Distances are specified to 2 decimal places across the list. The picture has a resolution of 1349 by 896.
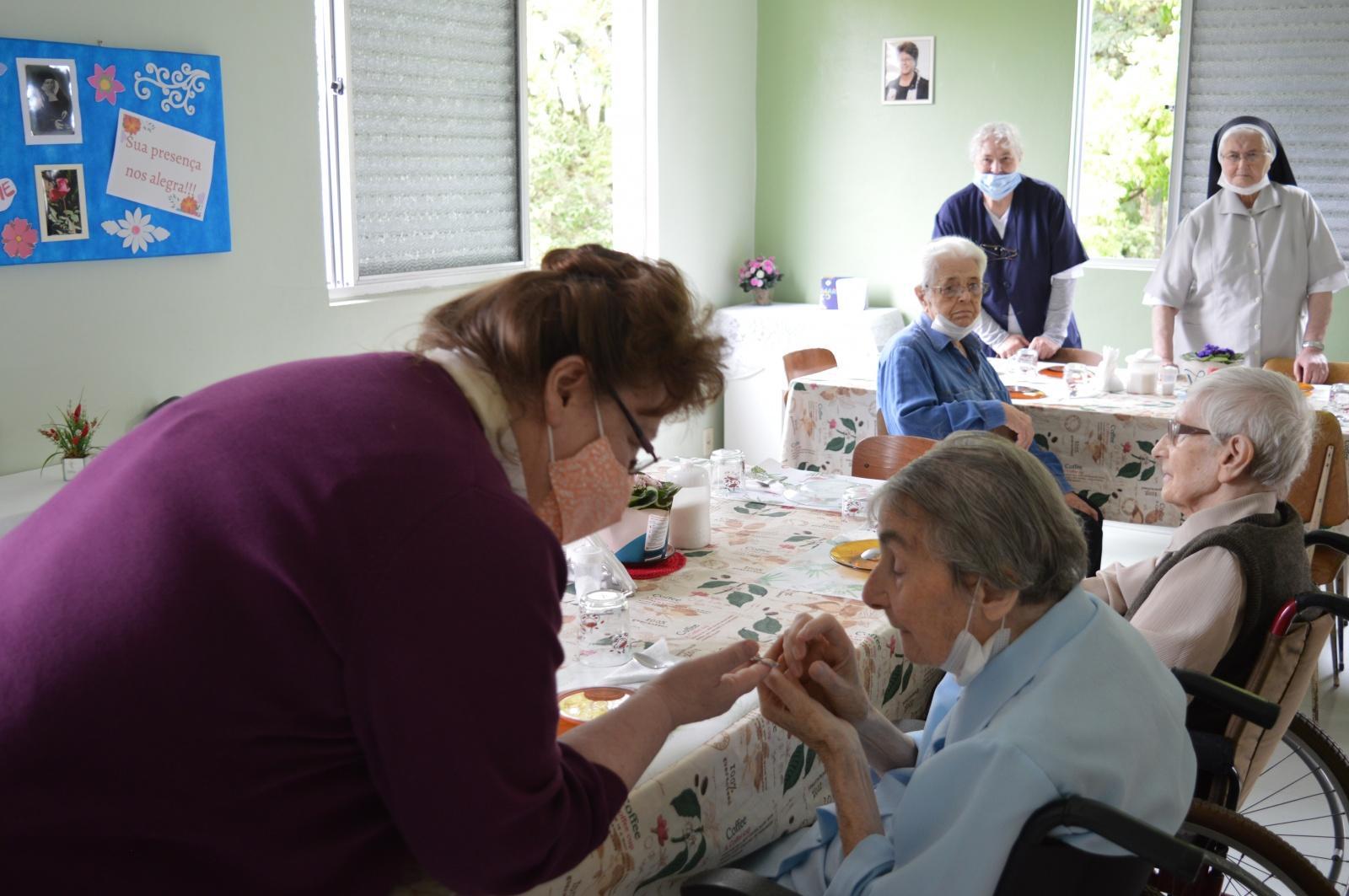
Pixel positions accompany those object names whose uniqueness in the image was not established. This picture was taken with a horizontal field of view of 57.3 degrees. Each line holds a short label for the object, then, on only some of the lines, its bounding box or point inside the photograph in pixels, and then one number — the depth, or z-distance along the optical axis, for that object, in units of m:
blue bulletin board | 3.20
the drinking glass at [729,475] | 2.91
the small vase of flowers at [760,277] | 6.53
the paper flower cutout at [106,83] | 3.36
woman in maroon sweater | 0.94
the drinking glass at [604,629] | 1.85
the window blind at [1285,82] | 5.43
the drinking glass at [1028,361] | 4.62
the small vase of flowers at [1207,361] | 4.29
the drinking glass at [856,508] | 2.69
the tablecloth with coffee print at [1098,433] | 3.94
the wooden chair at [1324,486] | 3.50
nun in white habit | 4.82
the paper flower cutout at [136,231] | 3.47
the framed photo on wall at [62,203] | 3.27
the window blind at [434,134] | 4.45
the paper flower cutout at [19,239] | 3.20
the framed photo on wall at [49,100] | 3.20
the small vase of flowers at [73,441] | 3.19
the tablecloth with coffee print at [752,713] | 1.49
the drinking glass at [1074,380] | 4.29
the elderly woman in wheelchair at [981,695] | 1.39
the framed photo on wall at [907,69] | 6.19
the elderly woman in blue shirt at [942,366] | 3.68
